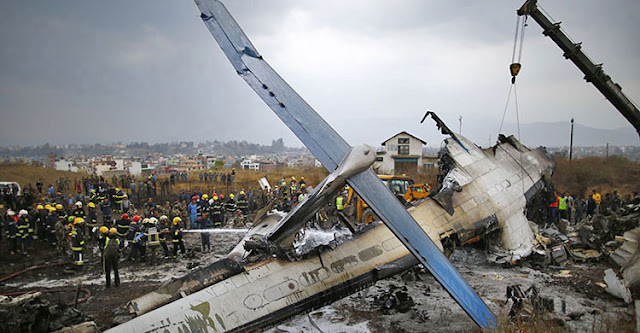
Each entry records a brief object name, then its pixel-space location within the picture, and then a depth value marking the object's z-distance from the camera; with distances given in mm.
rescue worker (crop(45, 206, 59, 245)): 13609
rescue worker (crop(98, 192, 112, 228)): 14531
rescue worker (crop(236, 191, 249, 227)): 19094
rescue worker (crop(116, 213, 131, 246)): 12289
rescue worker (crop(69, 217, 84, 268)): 11070
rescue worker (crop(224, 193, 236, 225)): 18703
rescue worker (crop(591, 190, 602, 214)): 17391
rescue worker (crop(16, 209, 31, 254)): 12719
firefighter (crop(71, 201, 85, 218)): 14371
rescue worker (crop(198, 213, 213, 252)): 13000
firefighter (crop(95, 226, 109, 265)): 10742
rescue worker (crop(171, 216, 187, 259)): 12172
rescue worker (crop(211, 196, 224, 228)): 16141
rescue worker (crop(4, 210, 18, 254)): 12633
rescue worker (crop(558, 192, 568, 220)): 16250
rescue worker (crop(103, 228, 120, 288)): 9484
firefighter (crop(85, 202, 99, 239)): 15805
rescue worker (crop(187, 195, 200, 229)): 16359
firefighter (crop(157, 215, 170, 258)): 12117
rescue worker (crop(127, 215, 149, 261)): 11844
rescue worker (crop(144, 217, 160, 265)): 11633
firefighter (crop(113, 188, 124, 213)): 20172
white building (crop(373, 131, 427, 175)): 39312
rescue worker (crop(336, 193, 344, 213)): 14883
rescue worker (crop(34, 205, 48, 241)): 14125
